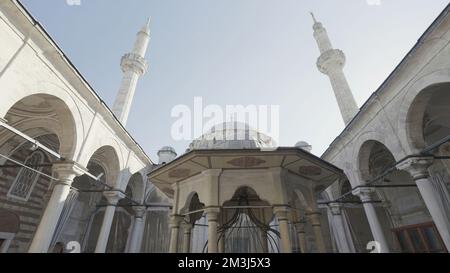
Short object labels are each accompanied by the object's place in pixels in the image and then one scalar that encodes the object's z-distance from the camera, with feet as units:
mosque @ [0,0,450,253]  18.54
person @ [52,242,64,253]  38.23
